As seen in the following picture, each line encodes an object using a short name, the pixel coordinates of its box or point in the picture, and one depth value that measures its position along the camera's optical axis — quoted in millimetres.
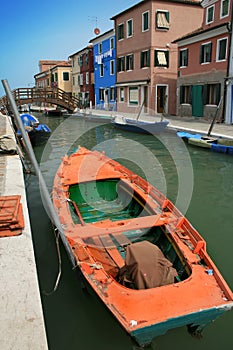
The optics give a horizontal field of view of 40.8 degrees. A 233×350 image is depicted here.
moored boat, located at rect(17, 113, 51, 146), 13816
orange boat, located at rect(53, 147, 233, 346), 2656
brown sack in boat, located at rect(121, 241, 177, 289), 3016
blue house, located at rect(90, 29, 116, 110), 27281
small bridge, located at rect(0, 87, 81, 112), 22656
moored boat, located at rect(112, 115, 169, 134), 15684
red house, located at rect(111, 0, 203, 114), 21531
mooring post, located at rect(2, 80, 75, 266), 3145
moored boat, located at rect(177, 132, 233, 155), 11422
